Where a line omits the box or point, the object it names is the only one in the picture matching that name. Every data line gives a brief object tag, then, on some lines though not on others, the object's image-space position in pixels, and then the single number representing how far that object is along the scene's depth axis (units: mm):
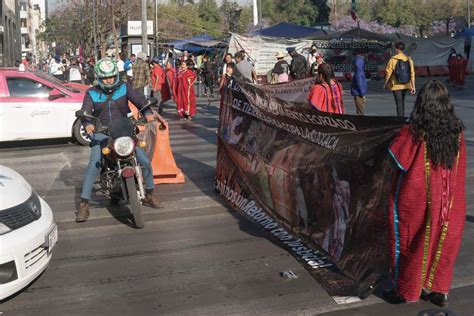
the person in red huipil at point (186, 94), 16948
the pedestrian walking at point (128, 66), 23725
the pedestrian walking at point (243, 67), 14914
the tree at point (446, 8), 93938
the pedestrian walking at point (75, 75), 26750
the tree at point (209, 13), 102312
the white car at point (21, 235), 4250
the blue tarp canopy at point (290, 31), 37812
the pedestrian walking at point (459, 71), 26953
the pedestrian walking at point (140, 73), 17953
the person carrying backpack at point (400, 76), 13211
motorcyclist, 6754
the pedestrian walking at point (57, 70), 33781
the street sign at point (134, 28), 30859
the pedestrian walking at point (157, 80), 19188
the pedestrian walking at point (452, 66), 26647
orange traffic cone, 8758
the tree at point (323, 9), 53375
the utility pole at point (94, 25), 49625
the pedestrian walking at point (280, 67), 16578
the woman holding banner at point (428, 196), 4078
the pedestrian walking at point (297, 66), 16781
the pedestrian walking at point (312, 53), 20969
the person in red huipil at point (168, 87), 20203
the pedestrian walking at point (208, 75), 24906
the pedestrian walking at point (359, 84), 14039
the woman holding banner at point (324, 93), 8227
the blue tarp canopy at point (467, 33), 44809
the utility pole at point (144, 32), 22812
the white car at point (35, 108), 12391
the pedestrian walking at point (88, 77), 26000
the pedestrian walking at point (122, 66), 20984
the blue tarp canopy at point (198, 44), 46750
